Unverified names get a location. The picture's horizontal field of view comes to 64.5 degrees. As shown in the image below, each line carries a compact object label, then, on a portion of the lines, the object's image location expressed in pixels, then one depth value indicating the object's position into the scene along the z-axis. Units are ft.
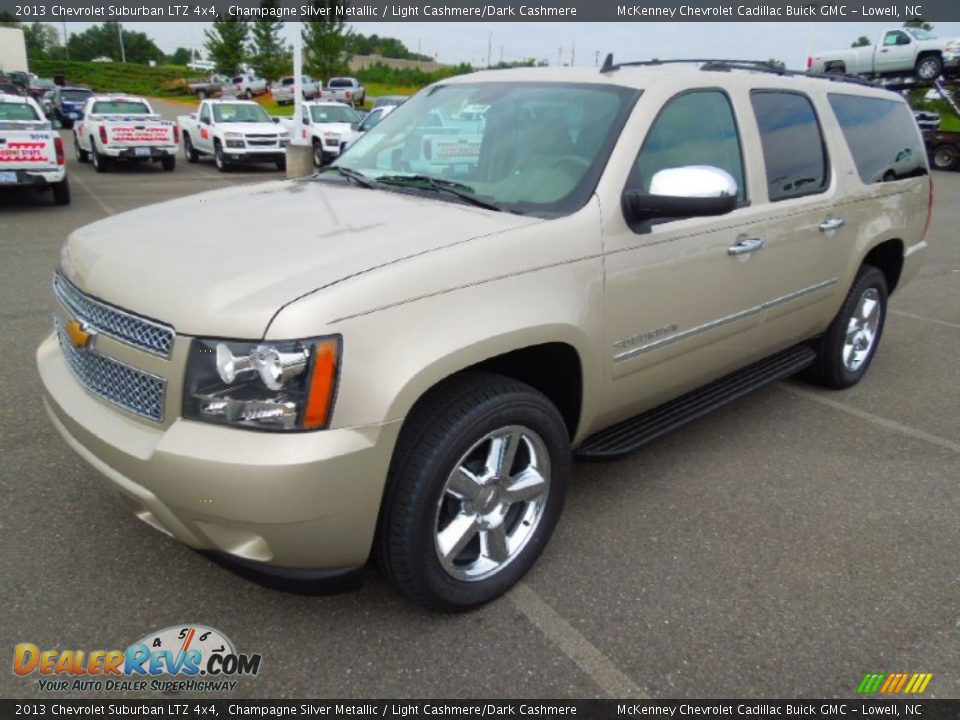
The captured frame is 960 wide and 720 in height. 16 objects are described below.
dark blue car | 105.29
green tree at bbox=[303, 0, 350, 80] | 150.30
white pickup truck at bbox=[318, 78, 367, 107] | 139.85
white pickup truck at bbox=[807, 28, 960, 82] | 75.56
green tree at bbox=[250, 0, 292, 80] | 183.73
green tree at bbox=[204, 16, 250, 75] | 187.01
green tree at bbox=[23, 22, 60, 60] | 342.99
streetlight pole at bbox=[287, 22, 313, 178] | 46.01
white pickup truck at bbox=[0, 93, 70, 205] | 35.26
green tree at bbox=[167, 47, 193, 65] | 398.23
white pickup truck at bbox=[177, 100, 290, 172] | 58.75
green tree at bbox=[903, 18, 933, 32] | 154.24
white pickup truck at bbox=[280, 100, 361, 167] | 62.49
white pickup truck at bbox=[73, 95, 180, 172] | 53.16
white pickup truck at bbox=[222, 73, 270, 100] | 176.45
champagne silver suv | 6.93
